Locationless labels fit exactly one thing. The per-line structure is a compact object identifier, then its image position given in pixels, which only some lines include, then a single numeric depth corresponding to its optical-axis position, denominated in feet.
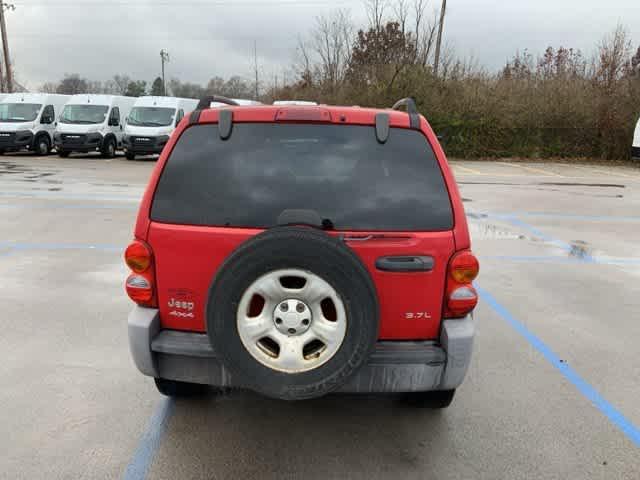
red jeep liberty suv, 8.16
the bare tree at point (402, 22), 119.34
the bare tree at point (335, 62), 122.76
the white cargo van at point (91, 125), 69.72
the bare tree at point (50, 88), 301.16
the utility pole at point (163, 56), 276.21
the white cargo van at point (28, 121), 70.08
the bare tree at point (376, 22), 121.70
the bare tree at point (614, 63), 91.61
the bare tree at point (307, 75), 122.79
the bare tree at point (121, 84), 316.60
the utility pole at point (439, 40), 100.08
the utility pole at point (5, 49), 113.29
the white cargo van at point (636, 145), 73.61
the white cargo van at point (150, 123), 69.56
